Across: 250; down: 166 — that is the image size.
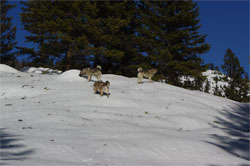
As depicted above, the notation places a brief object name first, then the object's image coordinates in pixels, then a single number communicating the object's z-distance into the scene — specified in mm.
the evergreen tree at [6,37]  38062
